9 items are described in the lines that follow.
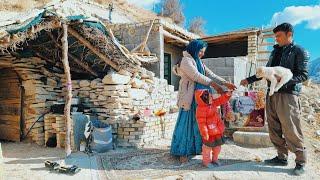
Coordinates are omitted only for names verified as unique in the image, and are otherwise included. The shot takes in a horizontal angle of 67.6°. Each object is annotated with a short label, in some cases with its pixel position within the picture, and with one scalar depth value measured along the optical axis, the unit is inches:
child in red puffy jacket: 138.1
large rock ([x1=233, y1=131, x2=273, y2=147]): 170.9
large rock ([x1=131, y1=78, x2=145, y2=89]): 217.1
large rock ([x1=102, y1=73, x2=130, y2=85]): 203.4
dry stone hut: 198.0
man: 125.0
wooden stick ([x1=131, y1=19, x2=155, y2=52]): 282.6
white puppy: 122.0
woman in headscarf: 146.1
